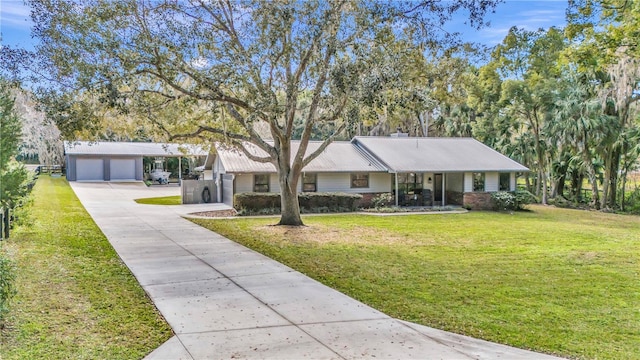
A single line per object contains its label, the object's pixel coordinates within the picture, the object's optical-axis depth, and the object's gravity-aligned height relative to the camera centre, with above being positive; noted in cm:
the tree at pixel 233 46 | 1158 +343
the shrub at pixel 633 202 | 2726 -160
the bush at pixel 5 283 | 549 -127
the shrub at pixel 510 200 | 2445 -124
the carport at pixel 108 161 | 3806 +131
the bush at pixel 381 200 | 2388 -121
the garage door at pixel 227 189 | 2338 -64
